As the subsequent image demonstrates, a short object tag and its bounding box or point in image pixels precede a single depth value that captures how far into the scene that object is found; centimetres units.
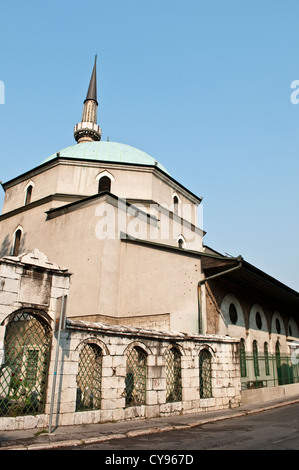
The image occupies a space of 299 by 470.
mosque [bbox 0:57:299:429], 745
